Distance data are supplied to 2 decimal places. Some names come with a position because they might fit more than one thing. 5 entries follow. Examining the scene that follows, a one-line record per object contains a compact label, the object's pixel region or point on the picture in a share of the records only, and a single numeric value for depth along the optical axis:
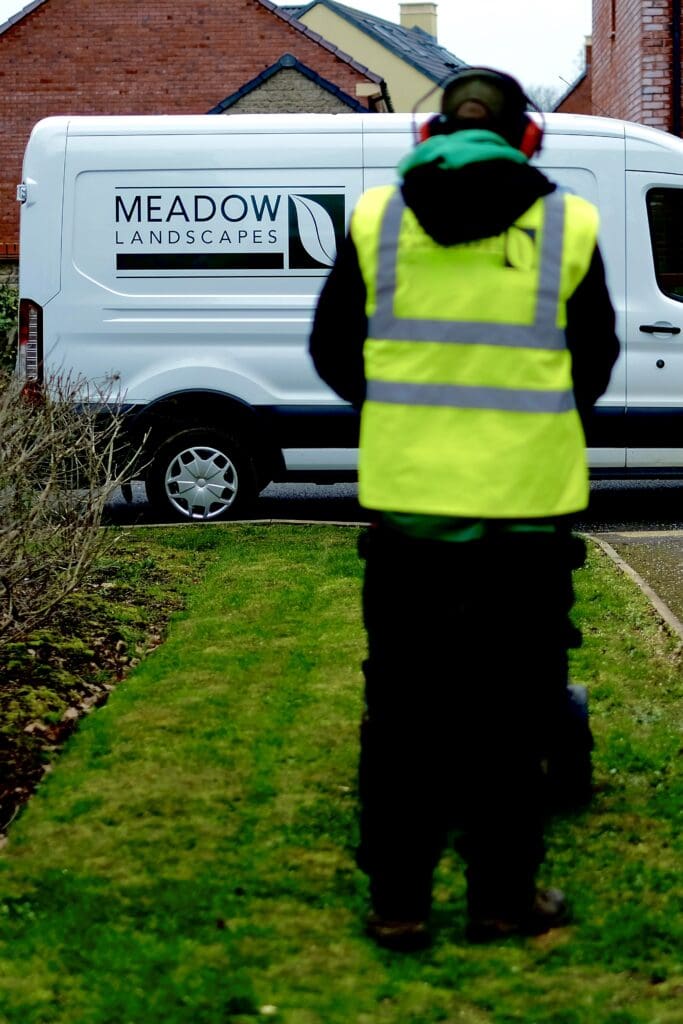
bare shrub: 11.32
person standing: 6.71
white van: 19.17
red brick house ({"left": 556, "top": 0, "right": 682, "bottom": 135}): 33.91
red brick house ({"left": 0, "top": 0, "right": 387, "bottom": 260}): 58.28
